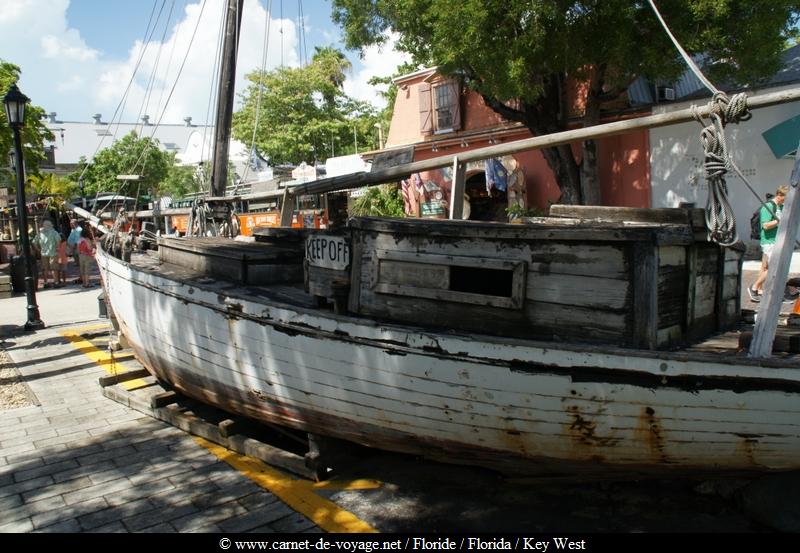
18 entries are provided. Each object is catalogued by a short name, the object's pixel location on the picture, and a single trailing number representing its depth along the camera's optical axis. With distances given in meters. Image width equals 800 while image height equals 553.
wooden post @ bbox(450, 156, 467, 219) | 5.20
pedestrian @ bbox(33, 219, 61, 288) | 14.99
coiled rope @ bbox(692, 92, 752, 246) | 3.24
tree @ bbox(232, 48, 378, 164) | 35.53
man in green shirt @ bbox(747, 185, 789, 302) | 7.93
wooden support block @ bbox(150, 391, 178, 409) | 5.74
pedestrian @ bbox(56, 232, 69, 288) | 15.73
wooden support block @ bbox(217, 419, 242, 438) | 4.90
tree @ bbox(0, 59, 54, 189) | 16.16
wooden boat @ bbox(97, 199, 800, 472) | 2.94
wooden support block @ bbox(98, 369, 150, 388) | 6.54
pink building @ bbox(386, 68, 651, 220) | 14.96
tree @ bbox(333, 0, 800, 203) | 10.30
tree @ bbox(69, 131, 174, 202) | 38.97
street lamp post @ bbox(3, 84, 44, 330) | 9.68
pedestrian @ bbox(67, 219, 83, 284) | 16.83
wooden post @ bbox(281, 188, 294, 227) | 6.97
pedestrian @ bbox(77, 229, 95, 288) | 15.07
